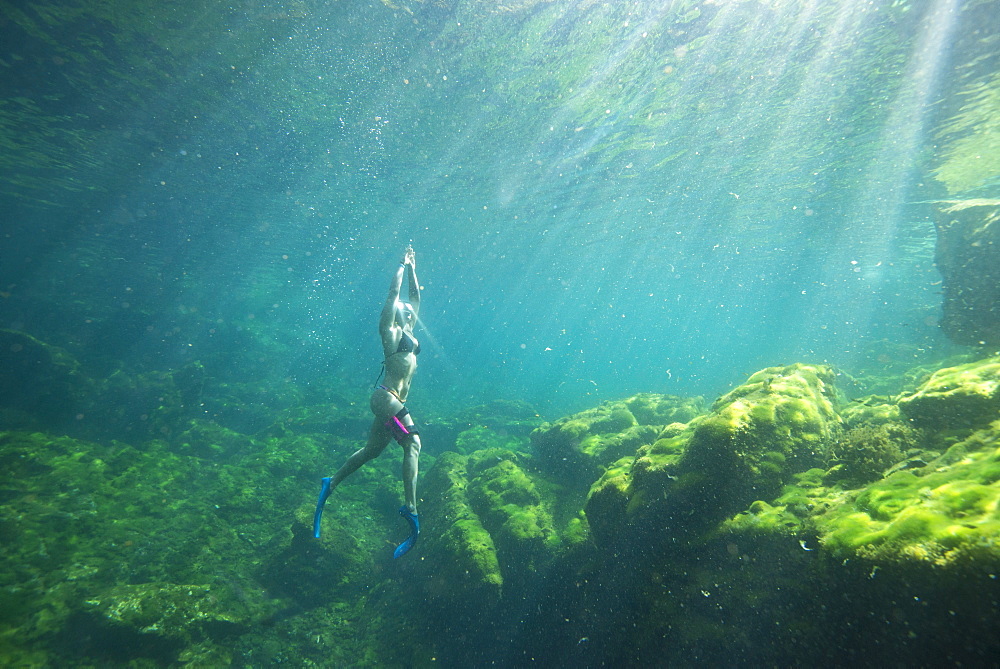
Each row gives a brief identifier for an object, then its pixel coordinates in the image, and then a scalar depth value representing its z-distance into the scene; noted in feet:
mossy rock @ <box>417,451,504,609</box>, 20.67
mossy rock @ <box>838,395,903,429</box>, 19.69
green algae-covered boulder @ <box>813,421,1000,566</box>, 7.59
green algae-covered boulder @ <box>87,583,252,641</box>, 18.30
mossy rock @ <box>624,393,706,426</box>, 44.01
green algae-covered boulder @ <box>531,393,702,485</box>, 29.94
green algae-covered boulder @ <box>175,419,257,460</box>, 44.09
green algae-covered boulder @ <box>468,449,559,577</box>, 22.08
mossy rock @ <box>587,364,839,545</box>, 14.71
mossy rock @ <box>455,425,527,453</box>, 48.70
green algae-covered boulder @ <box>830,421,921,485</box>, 13.41
